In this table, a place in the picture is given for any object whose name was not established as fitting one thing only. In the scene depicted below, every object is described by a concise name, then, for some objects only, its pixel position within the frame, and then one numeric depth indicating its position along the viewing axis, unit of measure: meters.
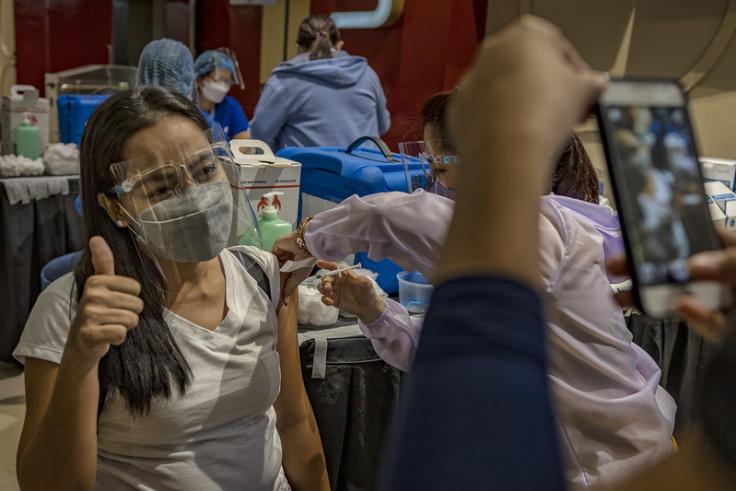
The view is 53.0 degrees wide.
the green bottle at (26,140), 3.61
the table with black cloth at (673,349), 2.36
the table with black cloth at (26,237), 3.35
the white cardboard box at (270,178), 2.02
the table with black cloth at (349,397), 1.80
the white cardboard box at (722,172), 3.16
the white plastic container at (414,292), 1.97
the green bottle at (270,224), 1.92
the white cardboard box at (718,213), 2.51
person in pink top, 1.27
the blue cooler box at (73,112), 3.98
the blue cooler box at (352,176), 2.11
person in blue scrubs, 4.57
